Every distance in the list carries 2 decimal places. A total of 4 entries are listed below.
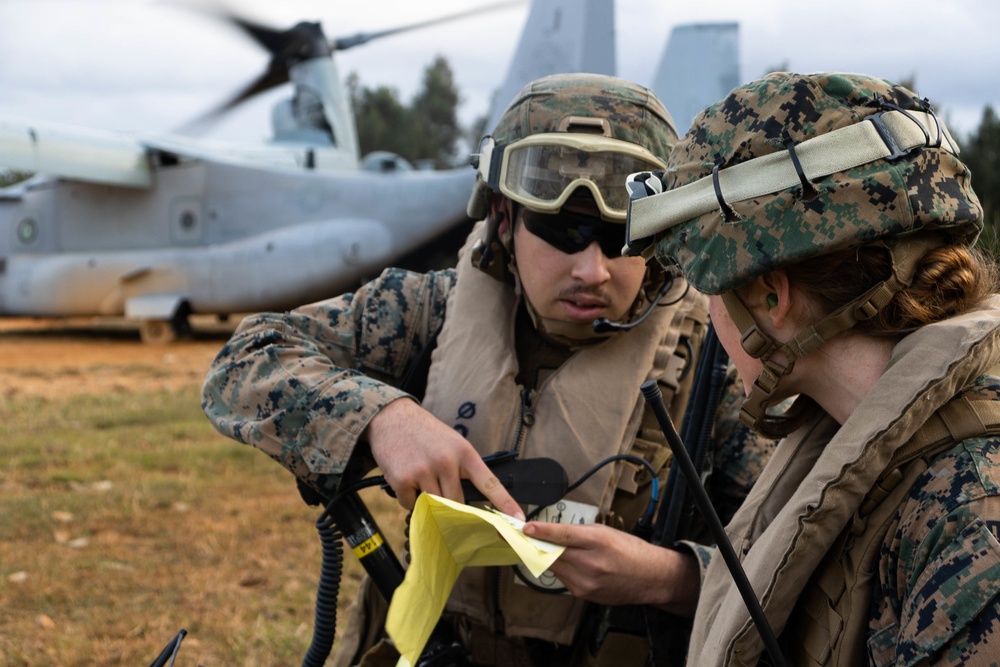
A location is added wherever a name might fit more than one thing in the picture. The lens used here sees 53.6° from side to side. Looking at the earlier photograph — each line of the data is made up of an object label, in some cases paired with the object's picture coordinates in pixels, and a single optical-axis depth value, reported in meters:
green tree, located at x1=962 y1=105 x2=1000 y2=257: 18.56
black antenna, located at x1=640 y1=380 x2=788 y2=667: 1.50
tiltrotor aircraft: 15.89
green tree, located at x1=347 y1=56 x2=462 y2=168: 38.88
